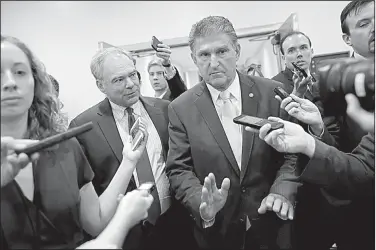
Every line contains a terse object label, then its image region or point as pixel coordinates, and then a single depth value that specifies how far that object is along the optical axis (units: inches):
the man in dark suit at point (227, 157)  44.7
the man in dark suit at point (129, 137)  42.4
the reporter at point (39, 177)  27.9
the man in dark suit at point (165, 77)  57.0
